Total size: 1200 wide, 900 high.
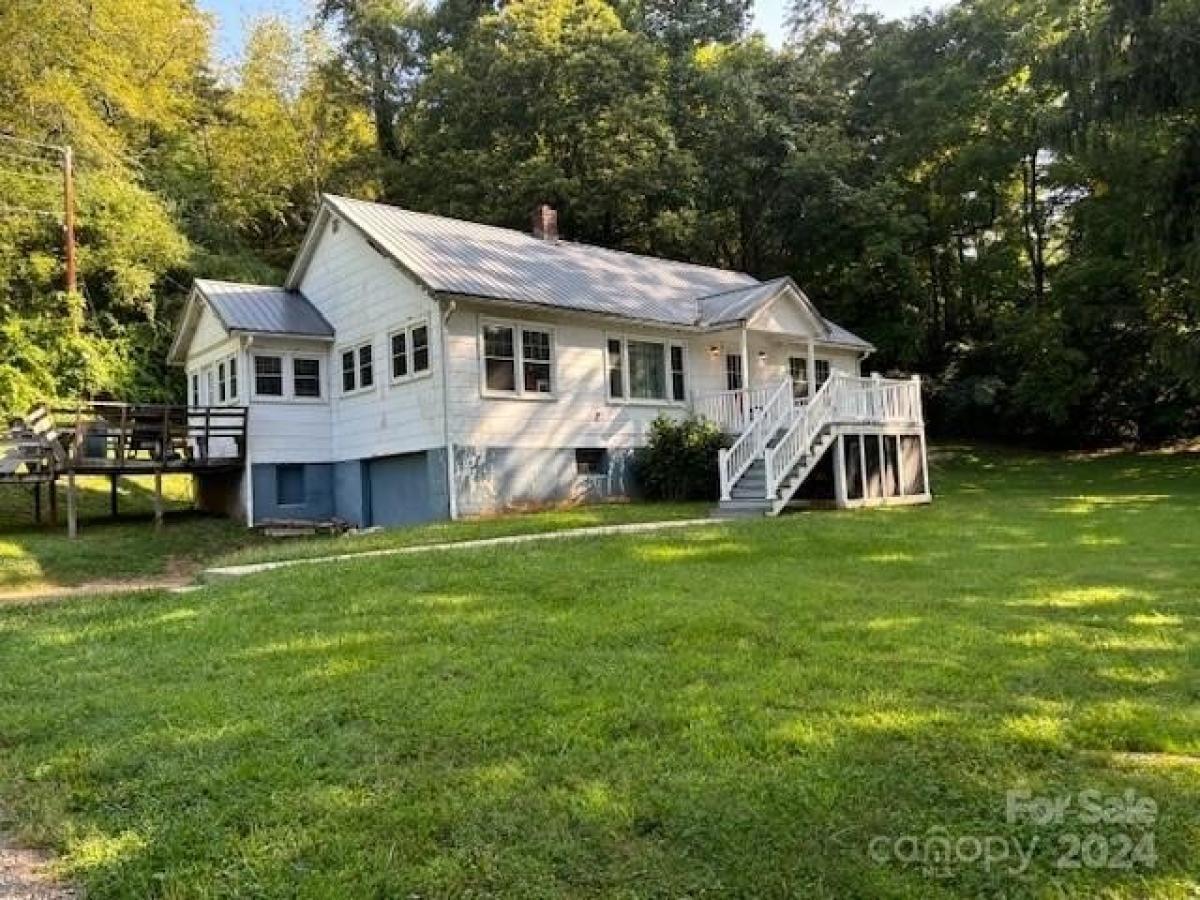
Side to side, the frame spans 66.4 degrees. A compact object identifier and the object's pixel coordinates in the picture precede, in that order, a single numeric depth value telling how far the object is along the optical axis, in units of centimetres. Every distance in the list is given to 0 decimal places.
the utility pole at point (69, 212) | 2325
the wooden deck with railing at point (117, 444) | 1667
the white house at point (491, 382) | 1644
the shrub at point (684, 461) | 1828
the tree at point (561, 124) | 3070
